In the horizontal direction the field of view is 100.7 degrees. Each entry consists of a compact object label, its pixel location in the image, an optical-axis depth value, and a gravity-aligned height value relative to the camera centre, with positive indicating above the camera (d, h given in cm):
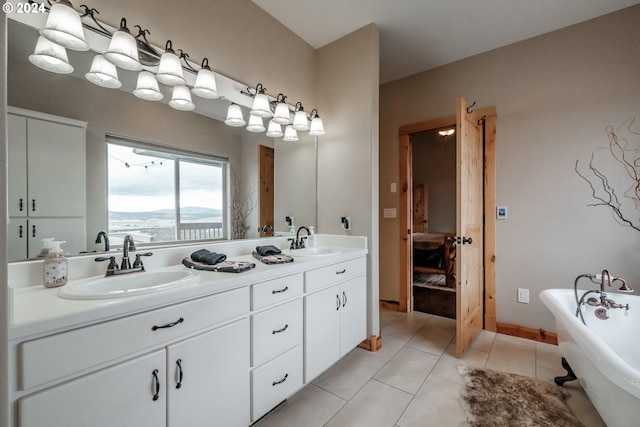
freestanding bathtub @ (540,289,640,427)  107 -74
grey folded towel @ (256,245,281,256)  186 -26
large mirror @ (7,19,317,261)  116 +53
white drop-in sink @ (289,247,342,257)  221 -32
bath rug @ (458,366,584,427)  150 -118
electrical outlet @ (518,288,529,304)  253 -80
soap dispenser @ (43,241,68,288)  112 -22
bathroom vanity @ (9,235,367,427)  79 -52
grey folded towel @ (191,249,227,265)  151 -25
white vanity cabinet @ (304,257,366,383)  171 -73
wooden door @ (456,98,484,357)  221 -12
